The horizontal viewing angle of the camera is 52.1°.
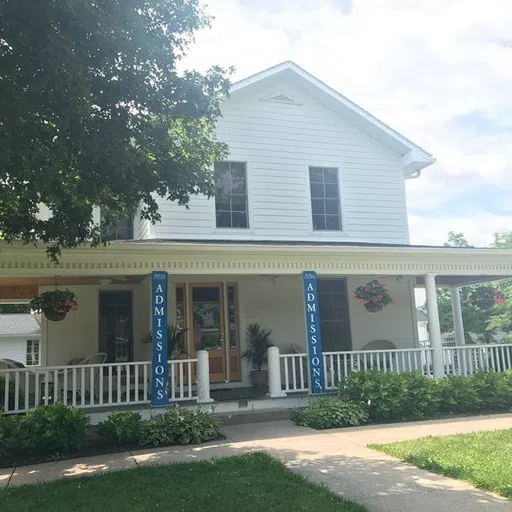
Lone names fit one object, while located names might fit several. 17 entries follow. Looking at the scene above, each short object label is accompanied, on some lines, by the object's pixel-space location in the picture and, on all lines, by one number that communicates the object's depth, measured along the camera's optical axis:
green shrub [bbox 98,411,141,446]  7.87
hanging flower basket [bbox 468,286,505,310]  12.67
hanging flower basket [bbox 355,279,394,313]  11.14
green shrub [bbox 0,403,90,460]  7.31
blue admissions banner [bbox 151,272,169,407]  9.17
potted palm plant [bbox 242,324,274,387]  12.01
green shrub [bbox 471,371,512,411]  10.24
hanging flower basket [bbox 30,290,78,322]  8.98
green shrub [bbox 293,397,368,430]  9.02
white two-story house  11.22
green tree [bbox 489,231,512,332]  26.75
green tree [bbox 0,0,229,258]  5.43
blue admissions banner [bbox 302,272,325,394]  10.26
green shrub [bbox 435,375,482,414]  10.04
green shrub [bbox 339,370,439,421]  9.50
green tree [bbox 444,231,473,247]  33.62
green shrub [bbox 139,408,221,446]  7.97
